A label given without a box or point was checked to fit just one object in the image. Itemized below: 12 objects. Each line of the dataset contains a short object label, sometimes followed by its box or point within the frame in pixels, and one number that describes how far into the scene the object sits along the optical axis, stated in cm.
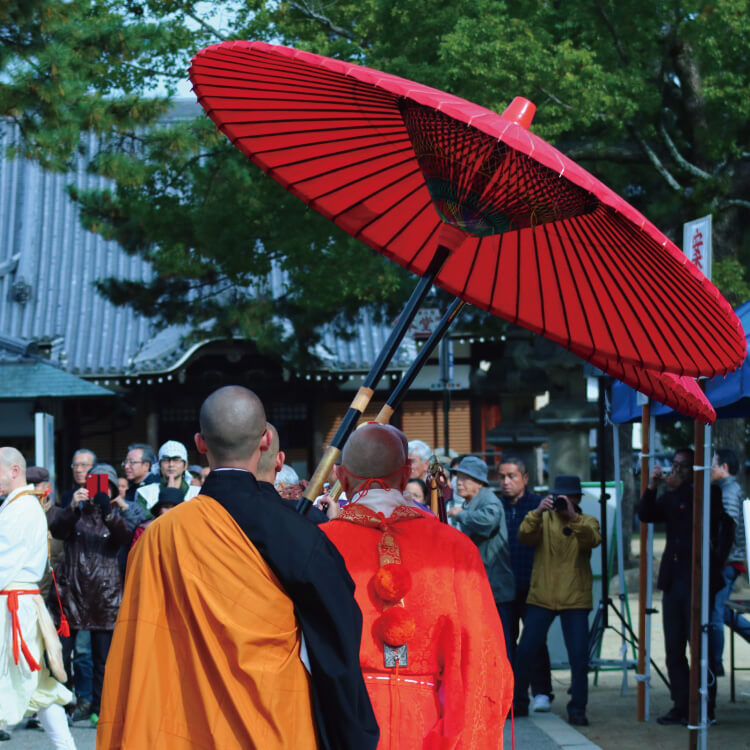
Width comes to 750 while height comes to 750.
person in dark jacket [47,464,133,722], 1498
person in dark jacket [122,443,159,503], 1637
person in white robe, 1152
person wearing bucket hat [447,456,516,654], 1438
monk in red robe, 633
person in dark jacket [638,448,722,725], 1373
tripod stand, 1534
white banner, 1119
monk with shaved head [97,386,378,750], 507
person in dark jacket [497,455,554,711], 1498
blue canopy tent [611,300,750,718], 1067
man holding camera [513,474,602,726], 1409
